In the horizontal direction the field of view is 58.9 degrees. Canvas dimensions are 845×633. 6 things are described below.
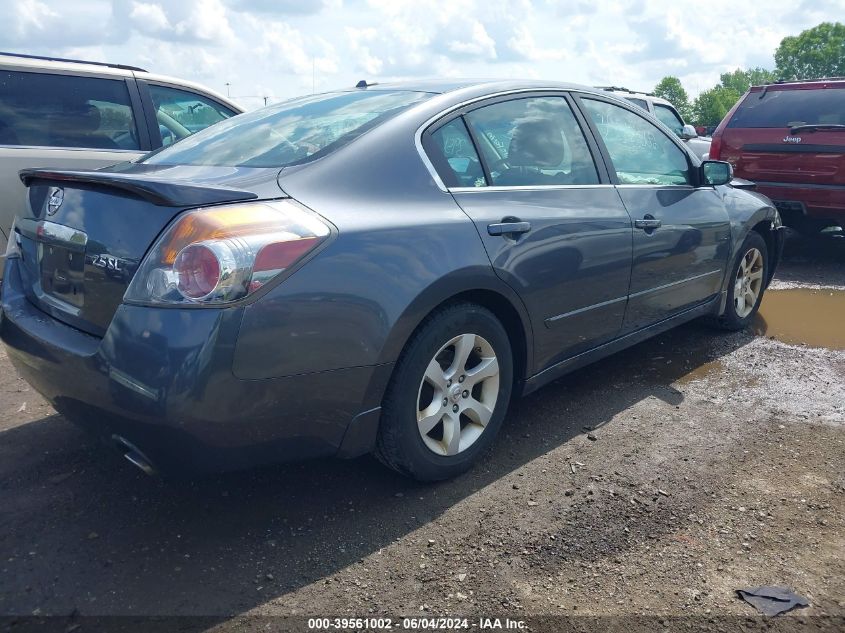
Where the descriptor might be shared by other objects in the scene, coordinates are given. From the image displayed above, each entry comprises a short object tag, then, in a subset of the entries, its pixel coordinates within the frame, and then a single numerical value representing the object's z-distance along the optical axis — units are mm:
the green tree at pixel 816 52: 85625
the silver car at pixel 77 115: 5094
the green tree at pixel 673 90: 97438
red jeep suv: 7082
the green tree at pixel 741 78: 108312
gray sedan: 2316
